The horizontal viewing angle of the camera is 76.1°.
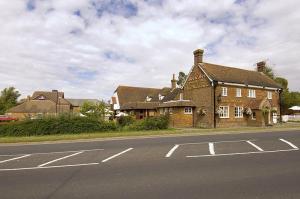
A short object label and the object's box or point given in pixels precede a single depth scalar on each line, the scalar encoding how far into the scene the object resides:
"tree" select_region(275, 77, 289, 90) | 45.18
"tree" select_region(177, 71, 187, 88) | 56.87
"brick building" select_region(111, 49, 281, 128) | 22.95
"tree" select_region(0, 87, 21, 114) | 57.40
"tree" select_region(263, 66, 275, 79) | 43.76
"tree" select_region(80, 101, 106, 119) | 21.12
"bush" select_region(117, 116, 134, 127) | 19.93
